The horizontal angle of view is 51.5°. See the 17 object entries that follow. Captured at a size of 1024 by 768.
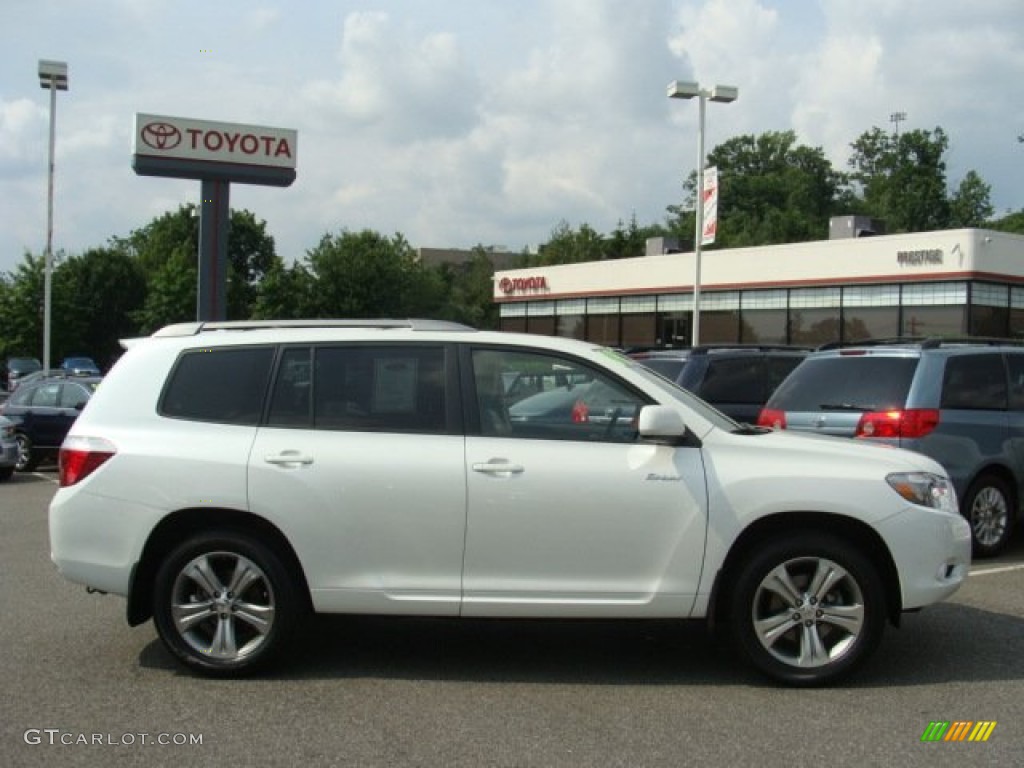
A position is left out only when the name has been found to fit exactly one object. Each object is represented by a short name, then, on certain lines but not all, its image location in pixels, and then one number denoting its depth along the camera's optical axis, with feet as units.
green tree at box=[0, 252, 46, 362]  168.35
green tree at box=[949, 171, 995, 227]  276.00
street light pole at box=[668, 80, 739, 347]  75.66
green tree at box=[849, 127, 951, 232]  273.95
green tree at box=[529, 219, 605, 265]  229.04
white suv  17.26
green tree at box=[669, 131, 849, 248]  273.75
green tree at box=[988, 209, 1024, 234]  250.37
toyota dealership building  99.25
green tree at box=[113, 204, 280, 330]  219.00
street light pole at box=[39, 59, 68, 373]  86.99
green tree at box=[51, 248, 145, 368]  211.00
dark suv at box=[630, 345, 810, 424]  40.29
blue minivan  28.43
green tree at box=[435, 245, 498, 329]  217.56
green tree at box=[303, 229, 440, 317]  186.19
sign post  80.64
